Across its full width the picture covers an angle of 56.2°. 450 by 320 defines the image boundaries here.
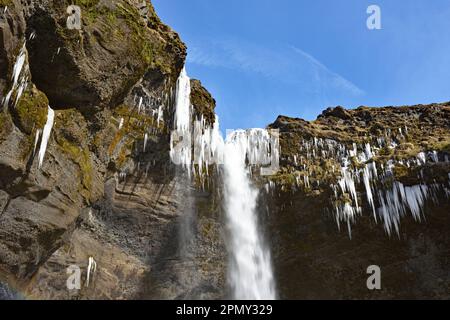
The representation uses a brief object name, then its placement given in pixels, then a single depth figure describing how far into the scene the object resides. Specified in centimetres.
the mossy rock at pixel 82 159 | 1447
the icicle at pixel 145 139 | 1900
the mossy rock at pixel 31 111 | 1218
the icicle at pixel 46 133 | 1298
